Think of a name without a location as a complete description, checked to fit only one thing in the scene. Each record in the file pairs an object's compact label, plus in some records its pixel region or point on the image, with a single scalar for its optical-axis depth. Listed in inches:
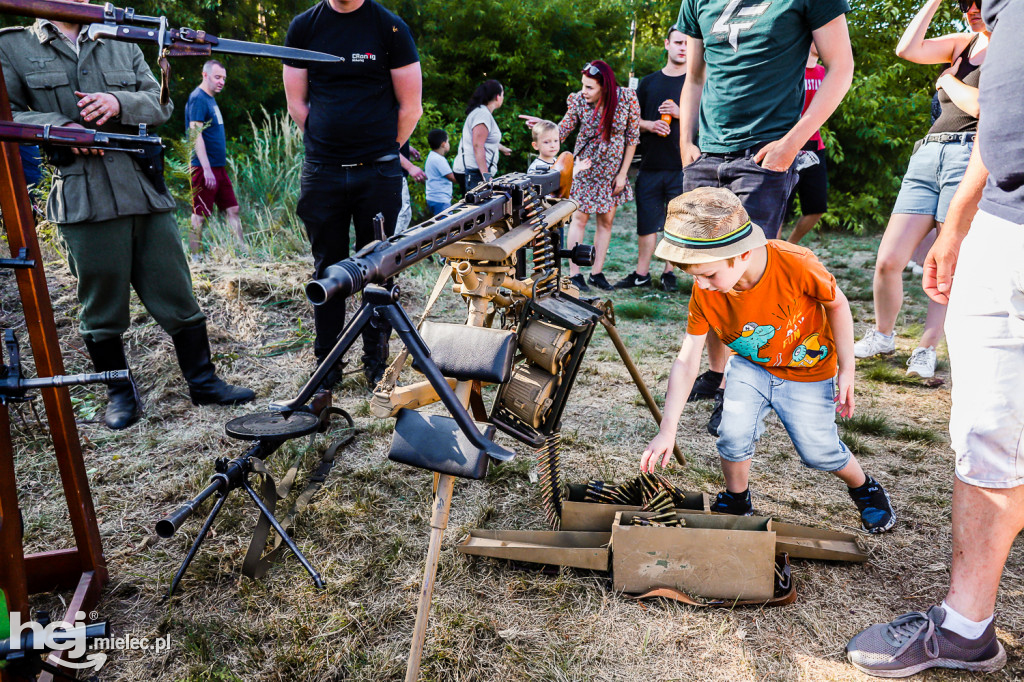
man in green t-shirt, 103.1
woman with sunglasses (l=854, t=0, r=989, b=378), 128.8
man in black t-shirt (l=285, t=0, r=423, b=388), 134.0
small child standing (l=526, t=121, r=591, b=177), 215.0
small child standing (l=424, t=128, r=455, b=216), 286.4
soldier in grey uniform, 115.0
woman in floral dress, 231.3
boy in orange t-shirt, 75.6
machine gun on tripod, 48.9
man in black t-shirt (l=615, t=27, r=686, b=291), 232.1
